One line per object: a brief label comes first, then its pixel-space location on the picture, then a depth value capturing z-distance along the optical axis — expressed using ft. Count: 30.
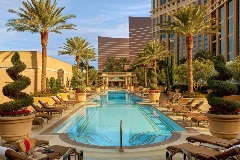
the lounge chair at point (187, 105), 41.20
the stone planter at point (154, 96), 59.78
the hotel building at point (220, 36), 123.89
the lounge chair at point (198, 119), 28.05
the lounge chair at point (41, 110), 35.53
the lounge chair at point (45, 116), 30.60
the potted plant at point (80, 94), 61.26
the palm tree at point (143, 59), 101.72
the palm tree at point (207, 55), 128.47
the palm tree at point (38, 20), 57.73
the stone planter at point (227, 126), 20.20
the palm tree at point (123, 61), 233.63
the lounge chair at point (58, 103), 47.74
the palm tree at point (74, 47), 107.11
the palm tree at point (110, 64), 239.65
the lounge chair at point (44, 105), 37.86
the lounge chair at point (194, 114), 30.87
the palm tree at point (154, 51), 98.32
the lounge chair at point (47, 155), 14.11
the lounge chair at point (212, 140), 16.82
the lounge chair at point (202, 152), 14.06
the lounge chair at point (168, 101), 50.31
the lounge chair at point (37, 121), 27.18
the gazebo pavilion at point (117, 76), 173.38
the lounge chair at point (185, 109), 36.95
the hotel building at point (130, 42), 378.44
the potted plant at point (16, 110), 20.22
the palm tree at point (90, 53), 112.95
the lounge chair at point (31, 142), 15.41
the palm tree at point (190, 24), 53.52
